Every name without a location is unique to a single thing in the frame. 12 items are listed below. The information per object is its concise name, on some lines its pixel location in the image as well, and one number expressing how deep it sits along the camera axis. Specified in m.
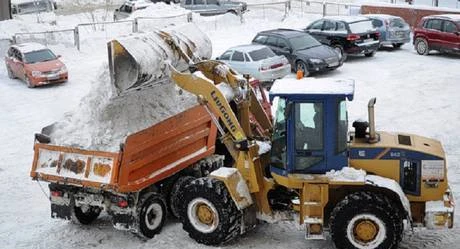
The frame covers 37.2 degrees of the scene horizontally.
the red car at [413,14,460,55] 24.75
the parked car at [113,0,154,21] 35.34
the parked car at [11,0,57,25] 35.69
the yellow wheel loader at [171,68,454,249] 9.55
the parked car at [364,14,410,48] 26.41
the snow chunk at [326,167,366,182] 9.60
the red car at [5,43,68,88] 23.02
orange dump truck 10.44
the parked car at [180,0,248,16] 35.62
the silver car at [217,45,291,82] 21.48
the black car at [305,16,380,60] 24.88
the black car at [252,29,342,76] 22.77
